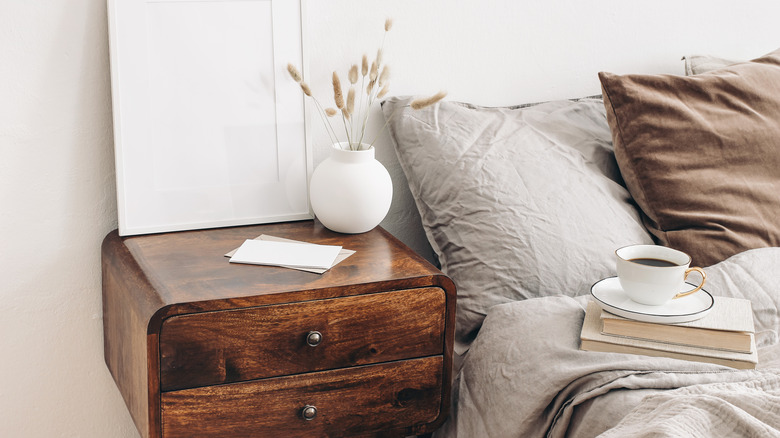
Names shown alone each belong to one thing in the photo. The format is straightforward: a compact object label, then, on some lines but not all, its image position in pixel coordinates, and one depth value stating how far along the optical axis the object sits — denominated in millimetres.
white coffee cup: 1127
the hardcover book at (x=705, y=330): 1084
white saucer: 1107
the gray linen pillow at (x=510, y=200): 1350
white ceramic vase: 1348
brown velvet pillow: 1463
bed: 1174
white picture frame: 1309
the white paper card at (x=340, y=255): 1199
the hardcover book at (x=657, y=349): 1071
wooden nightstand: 1080
